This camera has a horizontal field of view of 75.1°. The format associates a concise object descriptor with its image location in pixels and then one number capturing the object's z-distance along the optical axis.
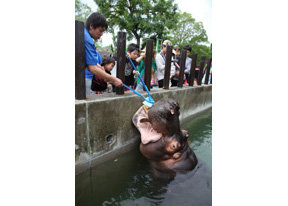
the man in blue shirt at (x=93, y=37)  2.72
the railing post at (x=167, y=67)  4.77
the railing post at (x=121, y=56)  3.32
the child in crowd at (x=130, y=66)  4.29
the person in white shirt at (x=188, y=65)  7.02
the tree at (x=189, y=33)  33.97
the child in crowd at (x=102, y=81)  3.82
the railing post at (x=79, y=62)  2.60
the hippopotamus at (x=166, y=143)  2.74
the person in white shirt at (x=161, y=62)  5.25
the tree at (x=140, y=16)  18.00
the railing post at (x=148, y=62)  4.12
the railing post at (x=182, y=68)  5.50
